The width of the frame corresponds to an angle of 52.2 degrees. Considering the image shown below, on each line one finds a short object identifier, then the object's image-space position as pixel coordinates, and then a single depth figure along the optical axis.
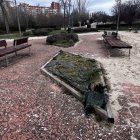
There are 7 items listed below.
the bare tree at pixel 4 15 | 17.37
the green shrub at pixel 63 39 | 9.21
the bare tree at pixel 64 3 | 17.84
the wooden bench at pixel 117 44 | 6.39
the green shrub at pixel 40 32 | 14.09
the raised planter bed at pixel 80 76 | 2.85
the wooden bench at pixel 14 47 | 5.36
